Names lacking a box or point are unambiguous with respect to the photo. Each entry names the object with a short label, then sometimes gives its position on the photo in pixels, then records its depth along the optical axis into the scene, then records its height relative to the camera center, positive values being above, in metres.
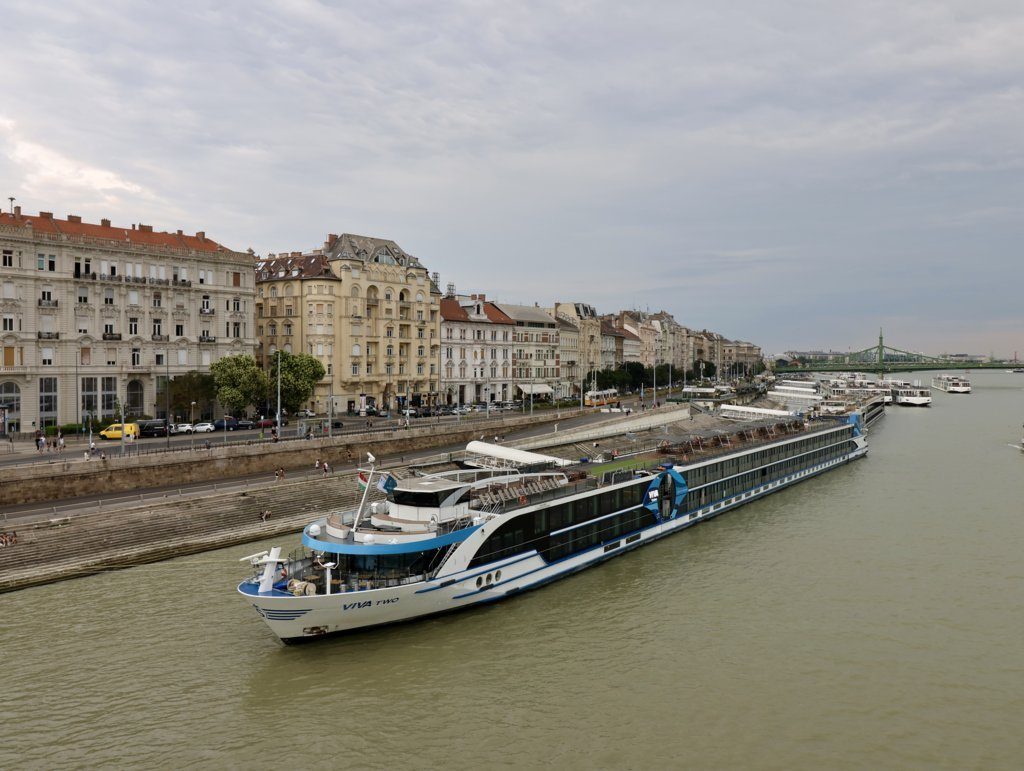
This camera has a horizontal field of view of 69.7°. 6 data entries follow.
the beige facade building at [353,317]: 76.00 +6.33
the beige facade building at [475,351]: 91.50 +3.01
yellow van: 49.97 -3.69
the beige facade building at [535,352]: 103.06 +3.08
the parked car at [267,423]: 59.64 -3.81
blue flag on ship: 27.86 -4.17
